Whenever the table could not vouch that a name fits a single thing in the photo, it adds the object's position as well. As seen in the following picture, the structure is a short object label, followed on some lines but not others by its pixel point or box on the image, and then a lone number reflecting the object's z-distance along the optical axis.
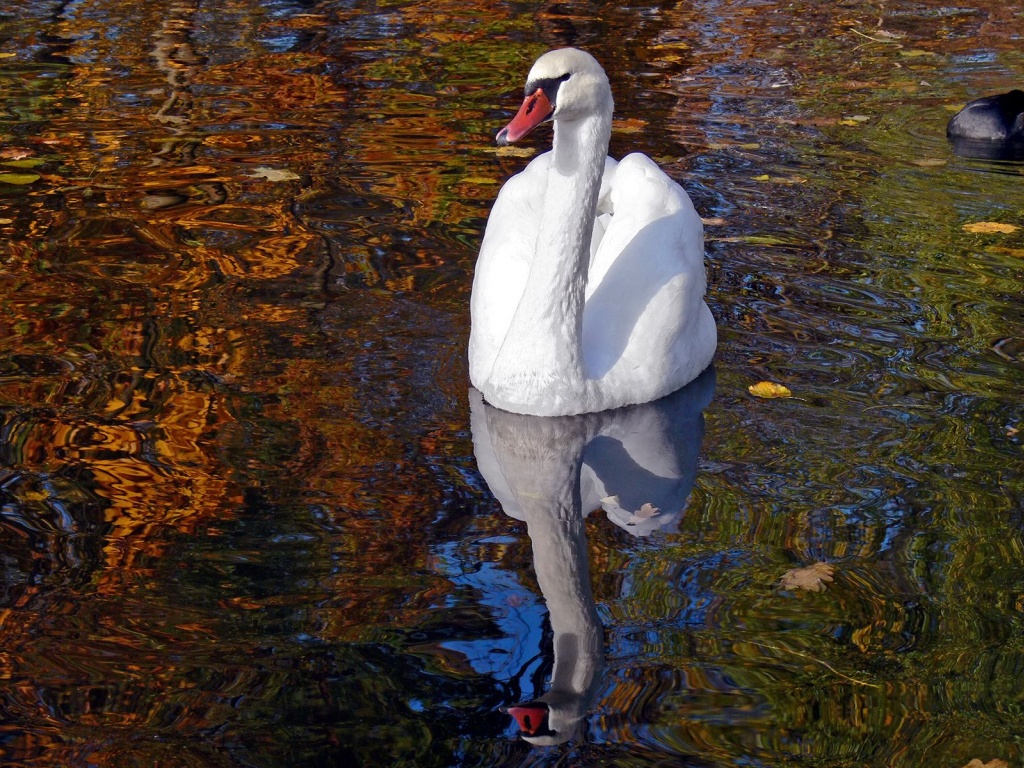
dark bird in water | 9.41
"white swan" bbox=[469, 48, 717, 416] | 5.43
